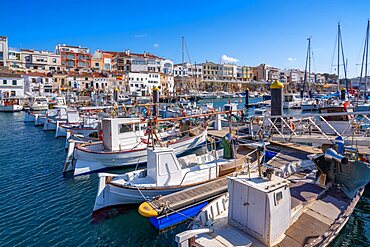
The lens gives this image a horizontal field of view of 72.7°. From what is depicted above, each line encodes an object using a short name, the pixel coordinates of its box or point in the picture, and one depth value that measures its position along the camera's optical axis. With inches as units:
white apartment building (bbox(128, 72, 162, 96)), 3110.2
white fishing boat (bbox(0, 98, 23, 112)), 2112.5
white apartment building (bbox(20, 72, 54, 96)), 2662.2
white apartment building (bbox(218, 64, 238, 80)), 4771.2
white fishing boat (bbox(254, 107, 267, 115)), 1390.7
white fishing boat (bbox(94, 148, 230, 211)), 405.1
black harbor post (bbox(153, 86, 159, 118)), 1236.0
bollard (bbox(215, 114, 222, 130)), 1023.6
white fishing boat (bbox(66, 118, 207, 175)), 622.8
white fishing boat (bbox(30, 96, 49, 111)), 2151.8
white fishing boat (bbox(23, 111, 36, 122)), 1537.9
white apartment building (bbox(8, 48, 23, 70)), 3048.7
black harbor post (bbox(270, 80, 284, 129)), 696.4
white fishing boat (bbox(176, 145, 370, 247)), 243.1
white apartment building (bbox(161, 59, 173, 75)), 3737.5
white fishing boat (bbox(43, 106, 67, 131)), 1245.1
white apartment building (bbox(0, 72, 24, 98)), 2384.4
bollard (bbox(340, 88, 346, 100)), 1839.3
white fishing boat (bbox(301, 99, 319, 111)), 1839.6
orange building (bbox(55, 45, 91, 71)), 3312.0
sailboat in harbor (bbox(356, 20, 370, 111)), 1539.1
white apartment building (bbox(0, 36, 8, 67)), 2974.9
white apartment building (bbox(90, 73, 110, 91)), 2920.8
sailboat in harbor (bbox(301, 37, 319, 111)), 1848.2
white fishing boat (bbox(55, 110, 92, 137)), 1000.1
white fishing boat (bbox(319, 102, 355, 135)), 746.8
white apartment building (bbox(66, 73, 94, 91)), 2844.5
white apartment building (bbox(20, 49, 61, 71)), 3164.4
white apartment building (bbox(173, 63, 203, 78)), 4056.6
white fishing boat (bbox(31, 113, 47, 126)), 1406.3
